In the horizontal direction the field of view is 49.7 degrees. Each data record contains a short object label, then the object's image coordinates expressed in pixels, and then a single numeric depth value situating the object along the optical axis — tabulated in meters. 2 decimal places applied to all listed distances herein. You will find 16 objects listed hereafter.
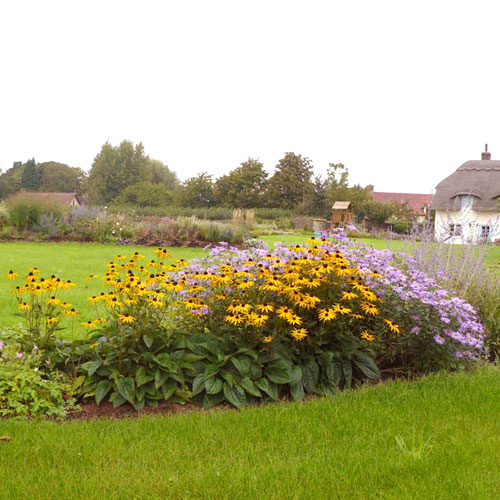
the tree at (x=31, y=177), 72.25
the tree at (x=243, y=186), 49.50
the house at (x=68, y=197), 55.20
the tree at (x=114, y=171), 59.69
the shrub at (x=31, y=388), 3.29
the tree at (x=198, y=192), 50.50
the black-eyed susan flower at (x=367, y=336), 3.73
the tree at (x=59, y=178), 74.81
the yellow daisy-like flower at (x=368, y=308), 3.63
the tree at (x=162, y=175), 69.56
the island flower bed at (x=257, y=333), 3.56
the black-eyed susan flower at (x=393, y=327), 3.73
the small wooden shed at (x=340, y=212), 36.70
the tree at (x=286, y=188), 49.47
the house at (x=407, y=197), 68.12
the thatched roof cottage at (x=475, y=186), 32.94
